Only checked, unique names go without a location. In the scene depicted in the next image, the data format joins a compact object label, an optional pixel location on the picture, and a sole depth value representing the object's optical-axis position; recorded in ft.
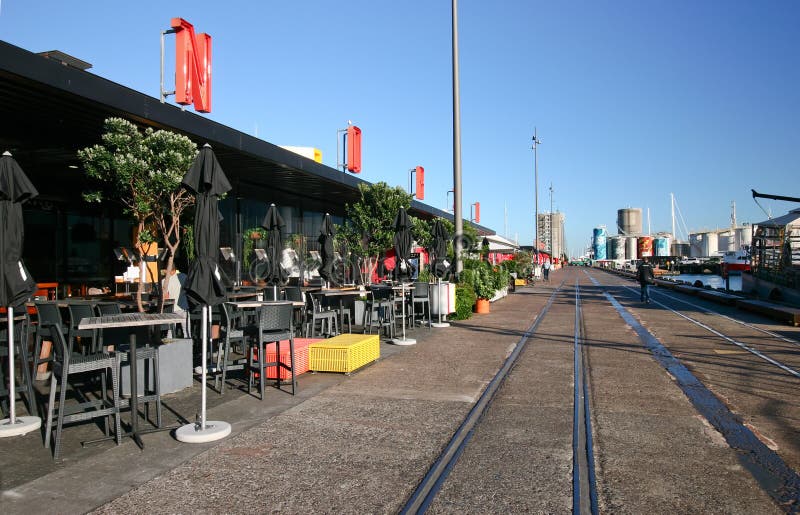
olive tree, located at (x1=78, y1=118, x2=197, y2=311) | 29.99
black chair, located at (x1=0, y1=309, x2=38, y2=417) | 19.65
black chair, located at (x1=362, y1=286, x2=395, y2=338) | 39.27
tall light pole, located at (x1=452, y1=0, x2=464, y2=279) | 51.83
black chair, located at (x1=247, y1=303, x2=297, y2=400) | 22.91
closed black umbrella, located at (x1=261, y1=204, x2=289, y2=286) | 40.04
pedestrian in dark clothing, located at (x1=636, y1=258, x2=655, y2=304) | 71.77
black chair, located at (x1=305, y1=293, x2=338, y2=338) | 35.42
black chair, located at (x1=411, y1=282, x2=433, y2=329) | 46.24
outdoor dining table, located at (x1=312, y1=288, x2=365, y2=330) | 39.73
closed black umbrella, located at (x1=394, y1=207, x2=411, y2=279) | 41.78
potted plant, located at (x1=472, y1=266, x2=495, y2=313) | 58.80
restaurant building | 28.45
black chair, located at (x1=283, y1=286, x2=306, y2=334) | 34.81
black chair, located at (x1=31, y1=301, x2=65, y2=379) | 22.53
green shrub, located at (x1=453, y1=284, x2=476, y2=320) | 50.91
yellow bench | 26.68
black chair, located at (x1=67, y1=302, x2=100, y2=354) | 23.91
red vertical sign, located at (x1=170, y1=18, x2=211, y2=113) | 38.27
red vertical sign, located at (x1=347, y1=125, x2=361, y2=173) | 72.33
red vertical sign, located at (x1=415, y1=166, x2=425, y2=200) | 107.11
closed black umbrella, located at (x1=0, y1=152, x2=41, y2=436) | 18.66
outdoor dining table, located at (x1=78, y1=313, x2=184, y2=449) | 16.90
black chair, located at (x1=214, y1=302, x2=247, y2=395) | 23.96
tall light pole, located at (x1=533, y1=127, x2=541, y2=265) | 157.89
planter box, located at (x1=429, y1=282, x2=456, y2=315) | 47.60
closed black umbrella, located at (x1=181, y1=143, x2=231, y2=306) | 18.67
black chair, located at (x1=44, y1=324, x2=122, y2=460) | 15.79
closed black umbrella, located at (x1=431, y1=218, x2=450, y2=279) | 47.53
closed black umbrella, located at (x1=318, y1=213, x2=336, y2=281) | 45.32
